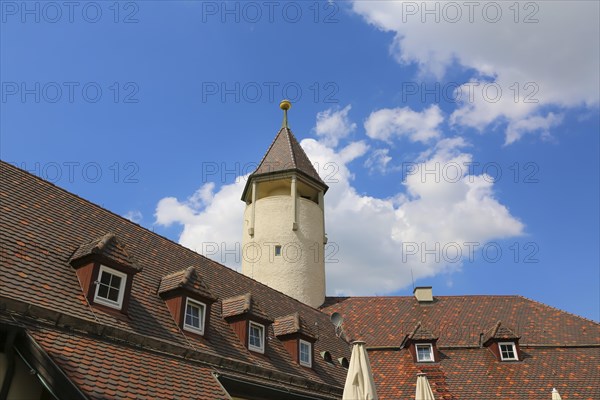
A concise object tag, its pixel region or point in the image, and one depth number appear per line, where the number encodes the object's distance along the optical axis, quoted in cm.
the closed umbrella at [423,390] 1097
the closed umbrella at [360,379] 863
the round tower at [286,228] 2467
